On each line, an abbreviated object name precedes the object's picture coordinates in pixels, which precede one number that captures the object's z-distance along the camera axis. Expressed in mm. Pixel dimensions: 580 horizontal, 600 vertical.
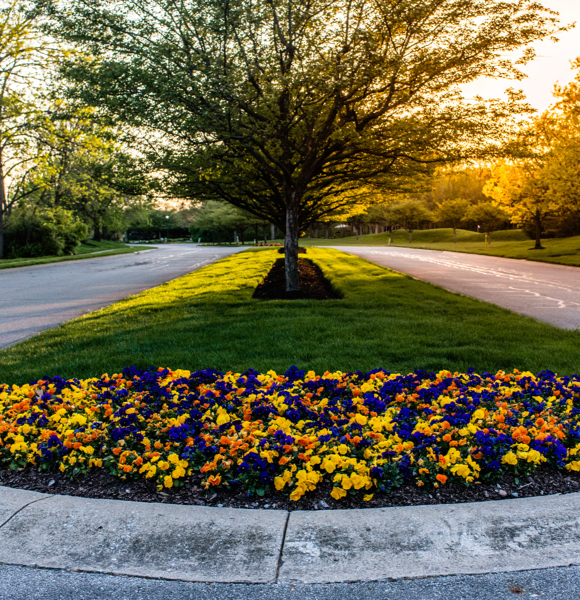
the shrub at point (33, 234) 31875
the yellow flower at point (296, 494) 2783
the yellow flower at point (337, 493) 2779
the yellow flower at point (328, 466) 2964
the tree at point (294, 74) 8273
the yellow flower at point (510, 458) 3025
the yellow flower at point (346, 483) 2805
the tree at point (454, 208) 52219
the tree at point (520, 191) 30500
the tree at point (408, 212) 52938
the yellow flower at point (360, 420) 3660
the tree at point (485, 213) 48281
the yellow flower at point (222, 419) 3689
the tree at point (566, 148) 21734
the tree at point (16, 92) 20547
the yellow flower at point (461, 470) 2922
